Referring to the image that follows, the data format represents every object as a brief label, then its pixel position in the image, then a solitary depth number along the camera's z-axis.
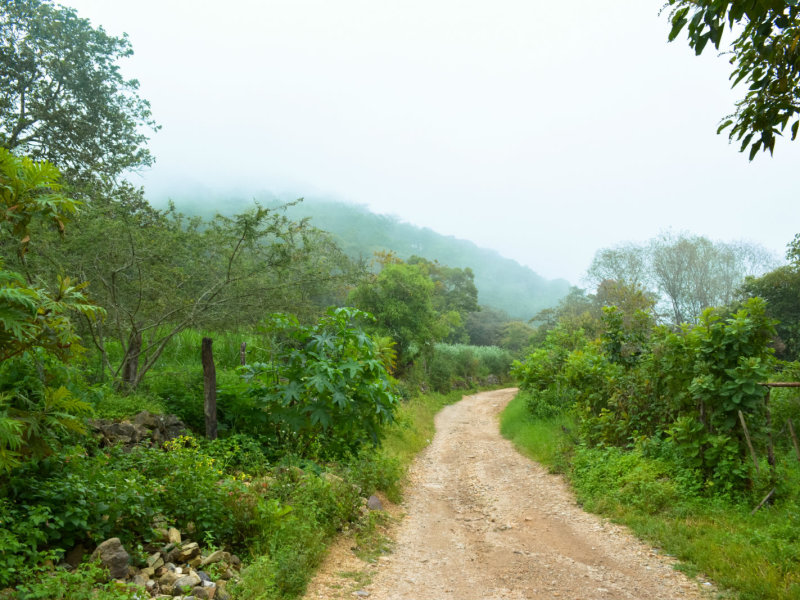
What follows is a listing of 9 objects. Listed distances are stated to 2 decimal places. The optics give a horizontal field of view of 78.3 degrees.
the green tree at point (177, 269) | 7.44
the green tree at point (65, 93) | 12.12
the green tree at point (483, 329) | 56.28
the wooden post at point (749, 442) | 6.16
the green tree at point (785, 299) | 19.34
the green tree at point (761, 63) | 2.93
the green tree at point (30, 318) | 3.13
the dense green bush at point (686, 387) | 6.48
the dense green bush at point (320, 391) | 6.79
